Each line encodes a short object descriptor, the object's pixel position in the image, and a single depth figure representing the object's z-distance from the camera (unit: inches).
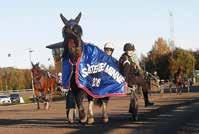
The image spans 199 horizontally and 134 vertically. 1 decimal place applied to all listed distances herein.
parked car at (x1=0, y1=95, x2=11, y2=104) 3074.1
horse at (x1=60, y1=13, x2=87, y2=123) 534.3
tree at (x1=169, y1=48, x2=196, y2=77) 4777.8
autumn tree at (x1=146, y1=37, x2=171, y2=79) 4879.4
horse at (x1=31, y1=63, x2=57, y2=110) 1118.4
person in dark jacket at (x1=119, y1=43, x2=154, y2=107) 628.7
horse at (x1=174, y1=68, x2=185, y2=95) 1813.6
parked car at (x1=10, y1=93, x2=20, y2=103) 3031.5
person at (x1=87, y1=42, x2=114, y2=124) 589.6
